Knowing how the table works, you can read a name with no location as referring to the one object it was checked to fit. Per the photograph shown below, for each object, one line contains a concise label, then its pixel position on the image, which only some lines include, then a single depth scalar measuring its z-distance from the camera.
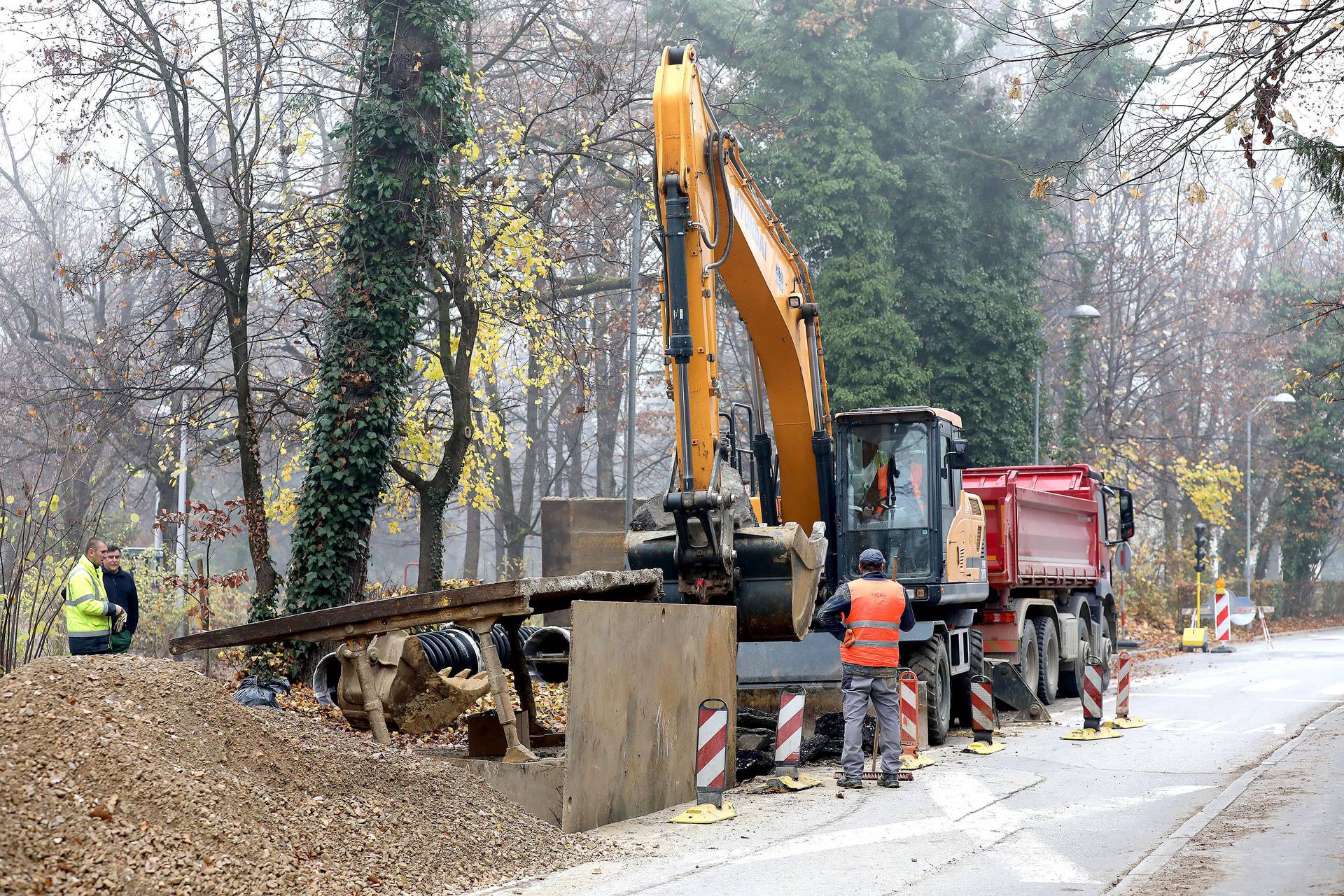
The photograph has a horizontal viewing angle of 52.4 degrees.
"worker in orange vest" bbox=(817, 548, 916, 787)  11.44
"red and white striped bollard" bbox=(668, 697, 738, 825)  9.64
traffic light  33.49
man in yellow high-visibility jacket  12.18
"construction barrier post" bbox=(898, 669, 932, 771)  12.66
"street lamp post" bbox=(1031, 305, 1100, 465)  29.84
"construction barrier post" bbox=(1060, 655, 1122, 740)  14.77
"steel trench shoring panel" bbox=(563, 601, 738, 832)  9.08
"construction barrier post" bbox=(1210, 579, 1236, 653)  32.19
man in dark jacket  12.62
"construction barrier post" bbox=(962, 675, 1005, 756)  13.69
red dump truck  17.45
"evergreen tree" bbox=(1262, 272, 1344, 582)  49.38
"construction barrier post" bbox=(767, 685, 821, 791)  11.12
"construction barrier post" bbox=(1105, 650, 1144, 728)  15.50
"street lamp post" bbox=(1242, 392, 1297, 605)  37.28
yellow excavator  10.58
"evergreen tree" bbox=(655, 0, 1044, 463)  32.56
